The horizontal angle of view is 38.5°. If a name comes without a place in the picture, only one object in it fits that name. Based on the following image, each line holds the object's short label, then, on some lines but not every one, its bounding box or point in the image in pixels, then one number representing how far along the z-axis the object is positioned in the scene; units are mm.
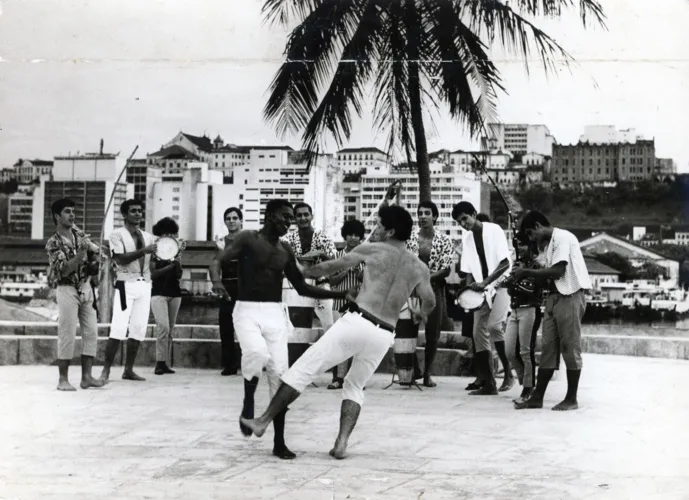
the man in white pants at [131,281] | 9211
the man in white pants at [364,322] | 5980
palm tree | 9359
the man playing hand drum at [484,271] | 8812
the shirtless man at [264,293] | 6336
